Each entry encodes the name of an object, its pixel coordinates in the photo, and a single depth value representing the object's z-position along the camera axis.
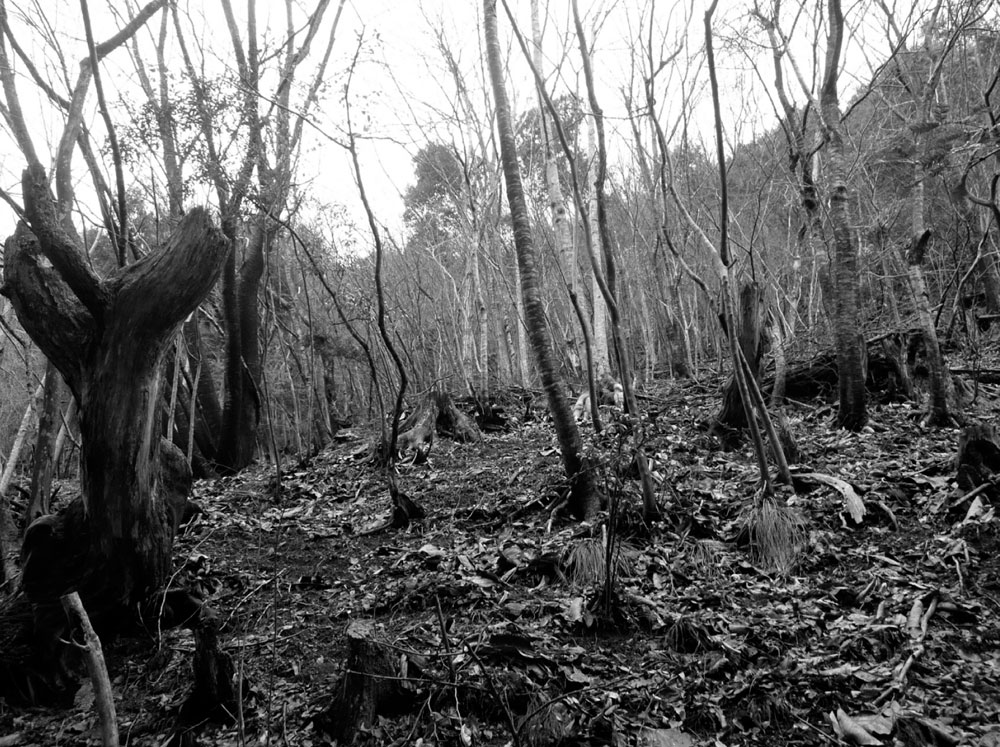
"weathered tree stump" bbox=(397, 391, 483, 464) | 9.70
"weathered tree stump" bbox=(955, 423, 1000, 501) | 4.85
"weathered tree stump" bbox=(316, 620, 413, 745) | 3.29
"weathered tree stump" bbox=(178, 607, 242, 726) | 3.53
